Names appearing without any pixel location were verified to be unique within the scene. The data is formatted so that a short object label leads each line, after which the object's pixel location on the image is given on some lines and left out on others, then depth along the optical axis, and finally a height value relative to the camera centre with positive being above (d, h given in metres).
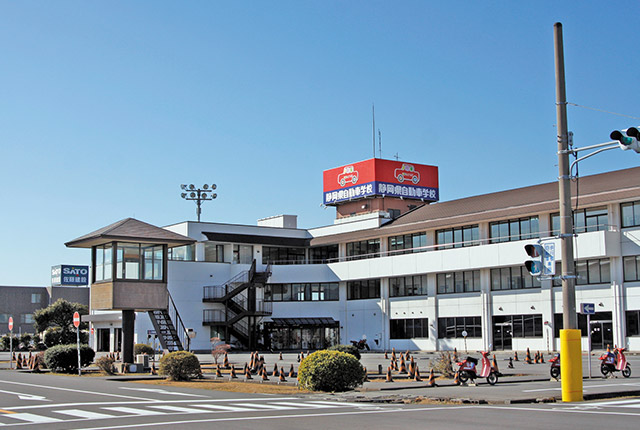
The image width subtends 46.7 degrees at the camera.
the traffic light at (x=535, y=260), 17.23 +0.81
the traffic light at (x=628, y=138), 14.93 +3.15
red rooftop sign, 72.38 +11.62
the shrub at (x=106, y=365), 31.52 -2.73
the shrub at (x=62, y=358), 32.78 -2.54
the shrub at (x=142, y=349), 44.38 -2.93
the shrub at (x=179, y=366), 27.64 -2.48
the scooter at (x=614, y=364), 25.77 -2.51
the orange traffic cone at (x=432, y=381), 23.16 -2.65
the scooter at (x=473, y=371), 23.17 -2.35
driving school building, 45.84 +1.94
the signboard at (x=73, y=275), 112.00 +3.91
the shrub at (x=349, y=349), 32.75 -2.29
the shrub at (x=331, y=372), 21.62 -2.17
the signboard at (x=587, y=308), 24.59 -0.47
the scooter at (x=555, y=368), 24.53 -2.43
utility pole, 16.42 +0.70
